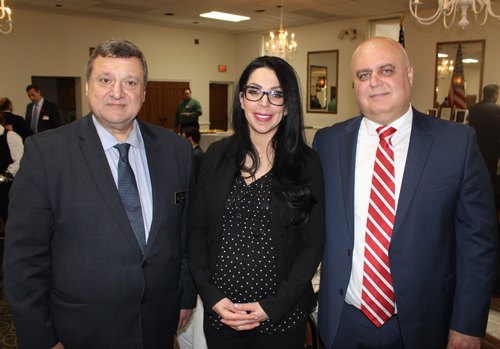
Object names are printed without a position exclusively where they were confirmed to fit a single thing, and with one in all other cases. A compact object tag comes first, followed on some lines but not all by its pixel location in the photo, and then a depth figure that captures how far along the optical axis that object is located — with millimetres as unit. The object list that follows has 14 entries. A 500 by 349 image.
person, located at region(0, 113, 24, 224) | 4293
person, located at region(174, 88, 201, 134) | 11172
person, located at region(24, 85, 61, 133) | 8531
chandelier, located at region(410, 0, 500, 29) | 3749
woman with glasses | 1667
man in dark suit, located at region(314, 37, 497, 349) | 1634
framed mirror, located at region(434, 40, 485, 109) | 8539
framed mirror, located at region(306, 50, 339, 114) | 11258
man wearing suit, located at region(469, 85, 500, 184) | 7129
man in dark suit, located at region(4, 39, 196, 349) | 1533
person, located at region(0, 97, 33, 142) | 5828
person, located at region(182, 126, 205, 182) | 5586
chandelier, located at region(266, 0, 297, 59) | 8962
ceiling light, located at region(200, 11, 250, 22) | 10312
